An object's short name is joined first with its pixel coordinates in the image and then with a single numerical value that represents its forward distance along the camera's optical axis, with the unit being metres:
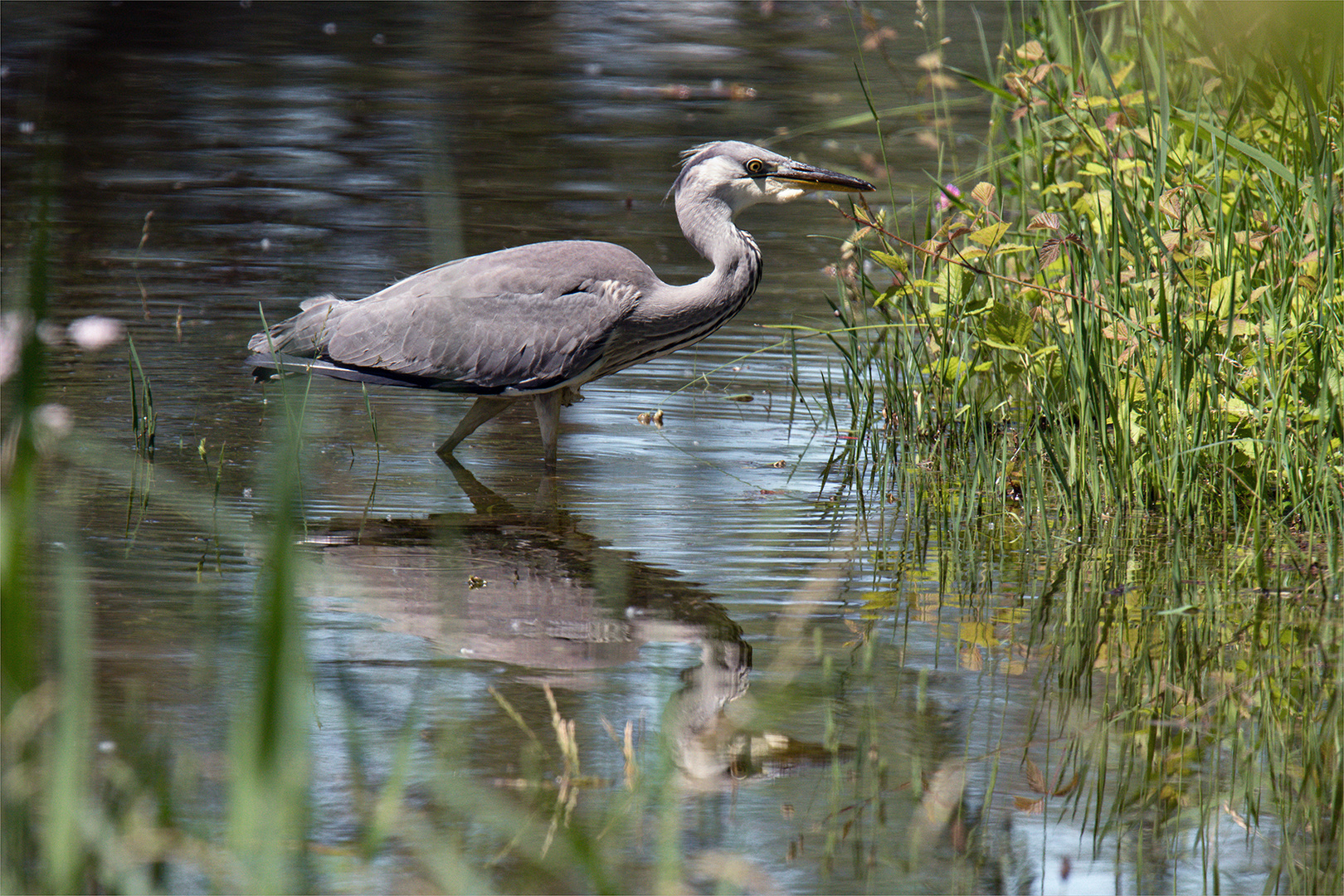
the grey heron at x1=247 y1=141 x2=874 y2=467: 12.54
